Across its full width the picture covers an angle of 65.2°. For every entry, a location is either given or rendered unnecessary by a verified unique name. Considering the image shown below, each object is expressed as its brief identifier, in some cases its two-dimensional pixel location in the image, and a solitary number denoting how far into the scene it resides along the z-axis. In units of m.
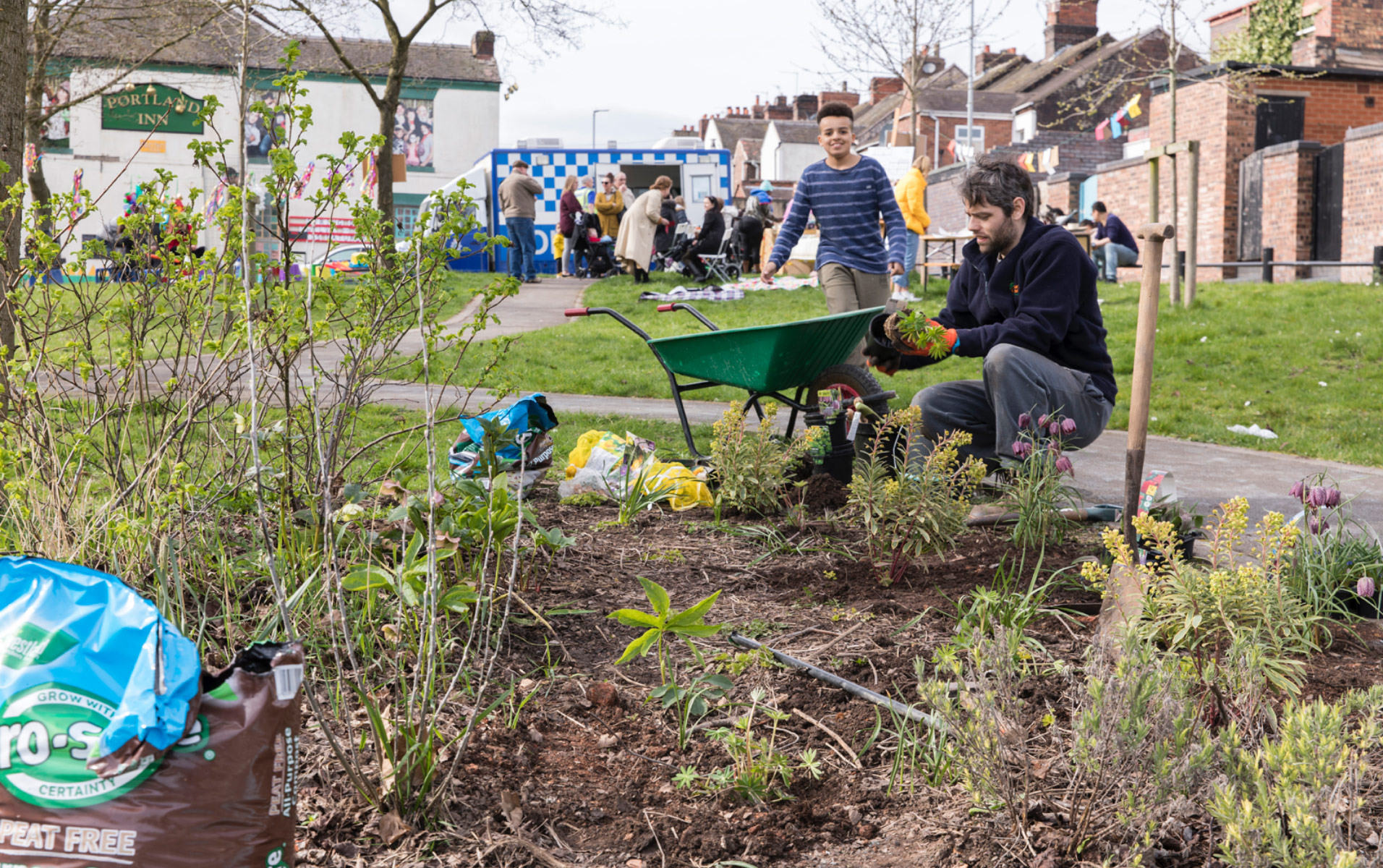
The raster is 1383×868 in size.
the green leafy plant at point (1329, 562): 2.54
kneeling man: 3.80
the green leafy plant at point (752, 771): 1.97
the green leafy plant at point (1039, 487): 3.27
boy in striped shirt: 6.11
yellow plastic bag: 4.18
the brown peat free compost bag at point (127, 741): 1.45
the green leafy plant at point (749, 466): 4.00
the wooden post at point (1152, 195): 7.38
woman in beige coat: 16.36
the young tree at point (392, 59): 14.98
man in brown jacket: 16.47
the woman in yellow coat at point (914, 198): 13.10
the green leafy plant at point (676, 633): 2.13
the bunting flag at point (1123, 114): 23.52
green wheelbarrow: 4.23
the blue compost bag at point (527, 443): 3.83
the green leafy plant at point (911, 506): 3.27
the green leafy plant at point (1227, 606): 2.07
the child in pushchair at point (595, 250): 18.84
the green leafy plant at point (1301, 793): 1.31
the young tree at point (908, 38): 23.02
